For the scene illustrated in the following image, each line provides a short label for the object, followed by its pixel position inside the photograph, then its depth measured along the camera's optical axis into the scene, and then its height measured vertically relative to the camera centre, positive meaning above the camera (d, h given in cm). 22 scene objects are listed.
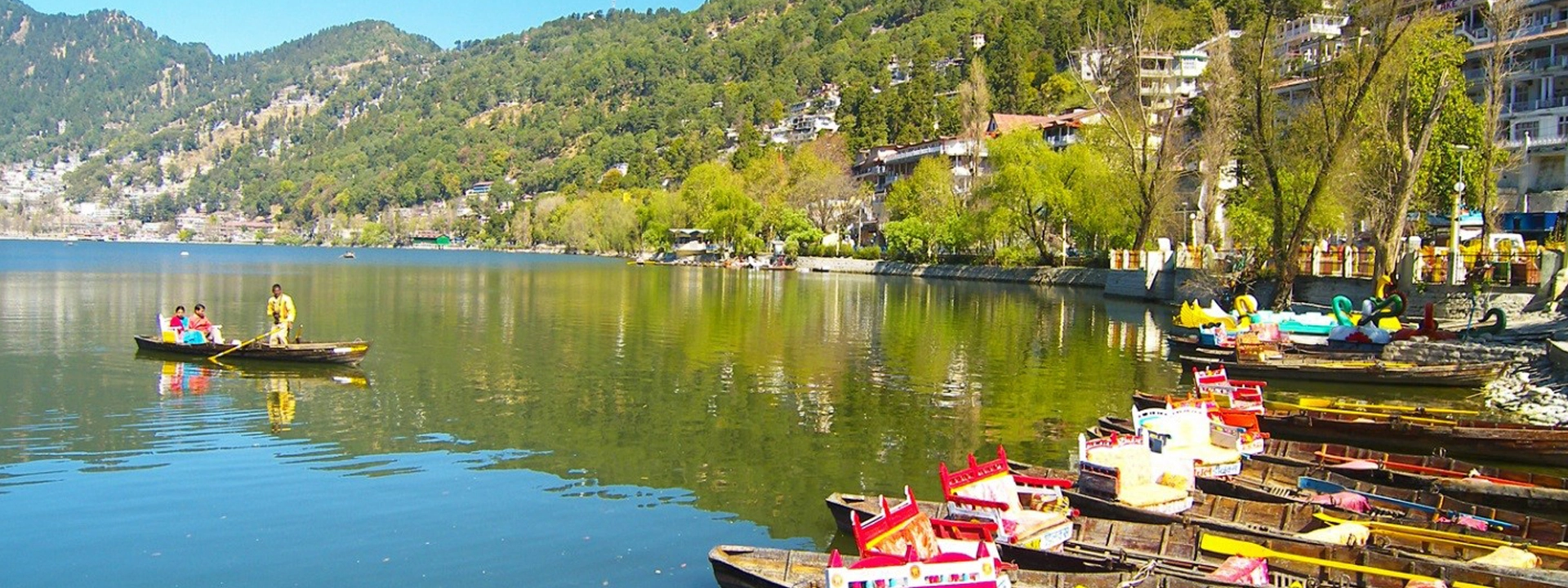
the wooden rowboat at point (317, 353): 3095 -291
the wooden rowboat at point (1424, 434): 2069 -304
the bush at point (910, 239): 10369 +167
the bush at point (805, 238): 11806 +175
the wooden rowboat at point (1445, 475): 1658 -306
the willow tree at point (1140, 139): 6525 +770
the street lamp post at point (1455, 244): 4222 +99
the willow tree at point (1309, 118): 4575 +663
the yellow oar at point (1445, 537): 1336 -310
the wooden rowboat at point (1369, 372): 2969 -272
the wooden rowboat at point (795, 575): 1193 -334
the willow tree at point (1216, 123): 5853 +773
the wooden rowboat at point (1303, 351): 3466 -255
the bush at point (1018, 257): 9038 +29
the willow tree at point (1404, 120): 4391 +627
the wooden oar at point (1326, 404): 2564 -301
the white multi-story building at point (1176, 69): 9002 +2044
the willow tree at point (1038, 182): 8088 +553
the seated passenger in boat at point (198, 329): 3328 -253
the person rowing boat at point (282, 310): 3278 -190
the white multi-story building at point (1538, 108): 7100 +1023
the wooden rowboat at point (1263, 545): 1207 -318
